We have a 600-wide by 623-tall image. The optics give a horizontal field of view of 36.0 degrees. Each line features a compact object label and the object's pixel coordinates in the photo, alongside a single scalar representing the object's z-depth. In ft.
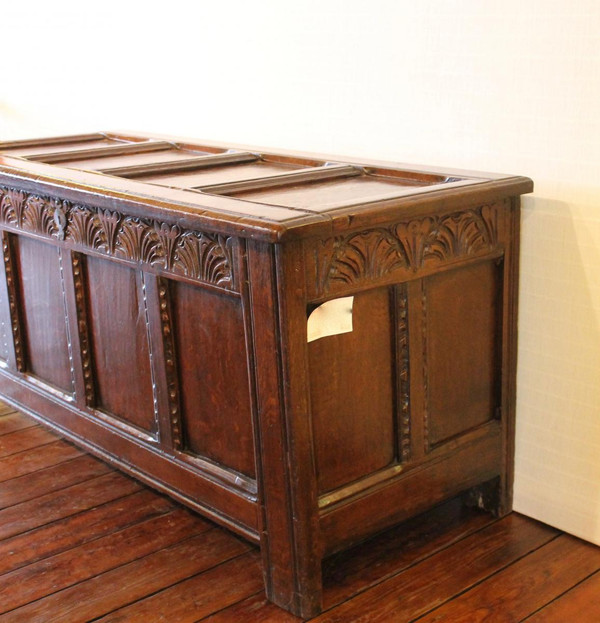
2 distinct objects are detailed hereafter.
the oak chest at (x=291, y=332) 6.48
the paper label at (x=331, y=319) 6.49
